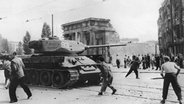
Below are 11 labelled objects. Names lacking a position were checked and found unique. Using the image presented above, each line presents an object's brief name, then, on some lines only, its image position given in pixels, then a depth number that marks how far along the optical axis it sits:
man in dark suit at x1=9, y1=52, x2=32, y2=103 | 10.54
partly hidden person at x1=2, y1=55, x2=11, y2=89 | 15.22
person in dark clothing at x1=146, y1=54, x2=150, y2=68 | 29.99
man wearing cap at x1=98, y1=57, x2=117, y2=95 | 11.62
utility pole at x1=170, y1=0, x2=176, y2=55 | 42.87
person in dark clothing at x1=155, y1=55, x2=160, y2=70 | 26.89
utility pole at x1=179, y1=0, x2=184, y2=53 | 38.12
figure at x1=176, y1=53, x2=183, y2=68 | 27.00
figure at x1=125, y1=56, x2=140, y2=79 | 19.72
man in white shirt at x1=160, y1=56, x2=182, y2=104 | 9.30
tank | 14.22
